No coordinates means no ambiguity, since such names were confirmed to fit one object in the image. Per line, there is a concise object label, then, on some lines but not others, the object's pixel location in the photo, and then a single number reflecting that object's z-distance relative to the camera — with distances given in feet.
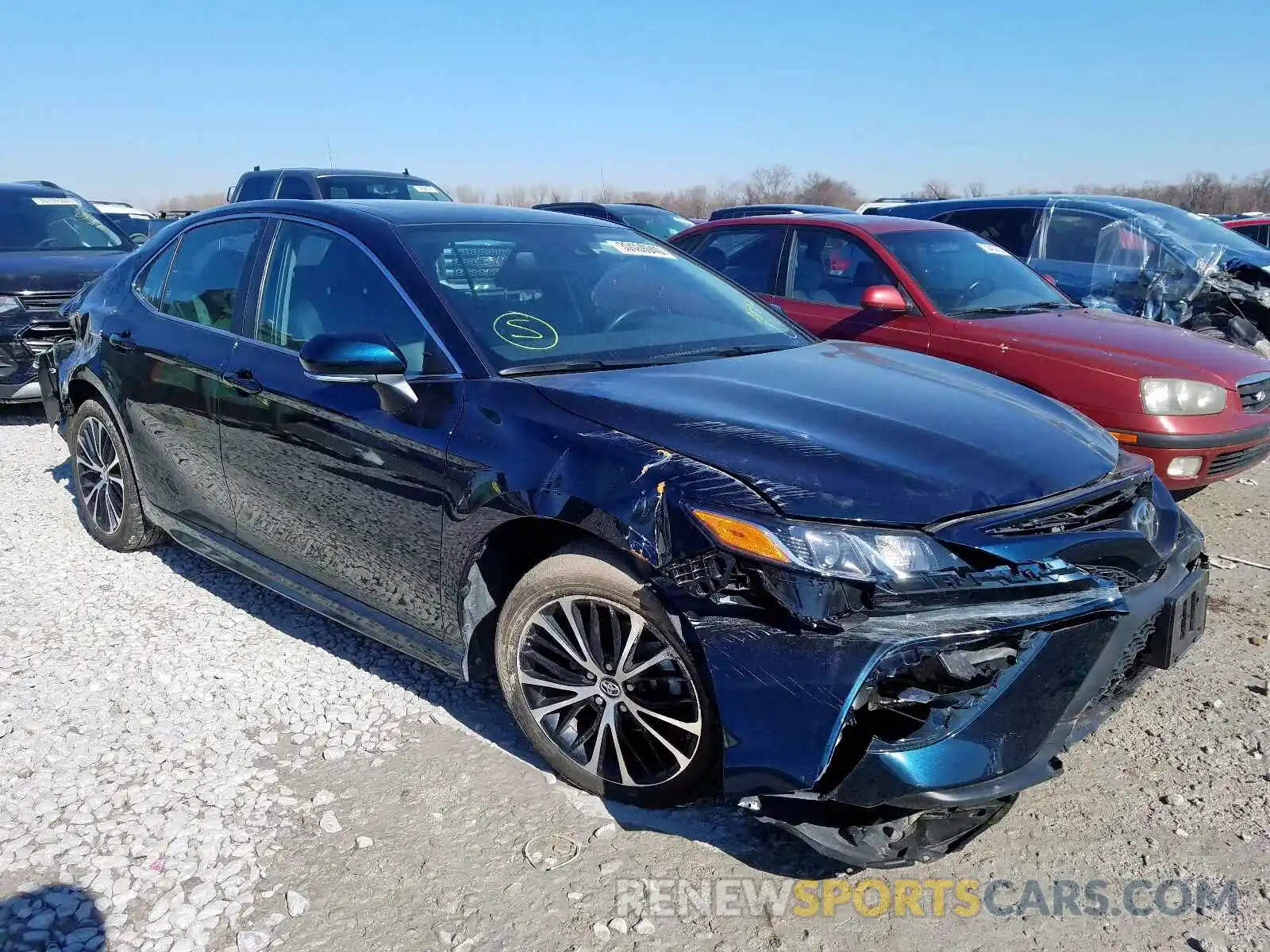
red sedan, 15.25
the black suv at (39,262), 23.13
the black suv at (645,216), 48.42
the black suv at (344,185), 34.76
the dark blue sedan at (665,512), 7.18
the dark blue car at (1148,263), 24.79
